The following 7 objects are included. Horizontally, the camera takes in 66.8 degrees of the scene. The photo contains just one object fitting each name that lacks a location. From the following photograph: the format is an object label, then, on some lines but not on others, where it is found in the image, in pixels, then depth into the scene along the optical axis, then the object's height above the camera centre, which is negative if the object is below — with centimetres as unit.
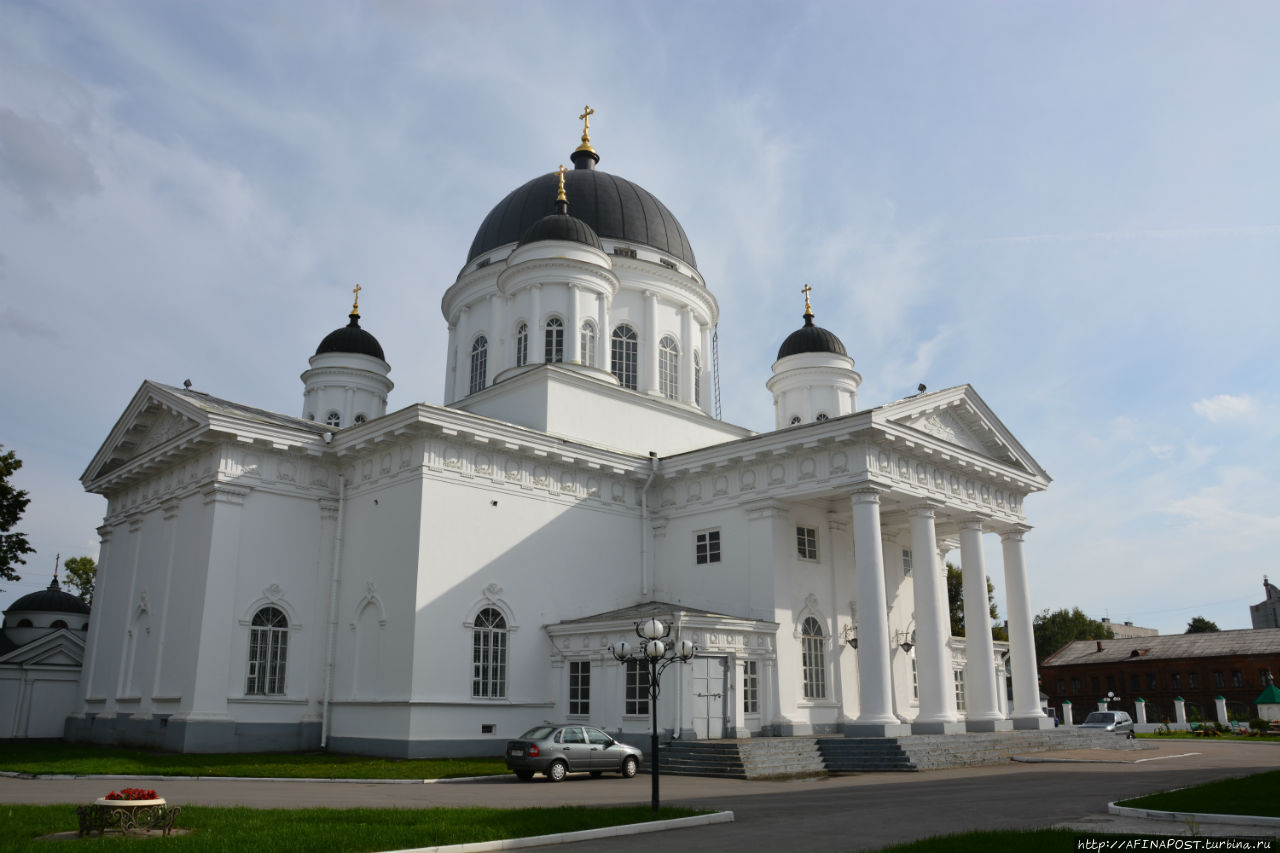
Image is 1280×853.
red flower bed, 1018 -110
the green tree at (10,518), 2577 +440
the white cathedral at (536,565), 2172 +290
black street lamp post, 1424 +57
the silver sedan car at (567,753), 1770 -123
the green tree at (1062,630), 8050 +433
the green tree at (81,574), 5091 +576
